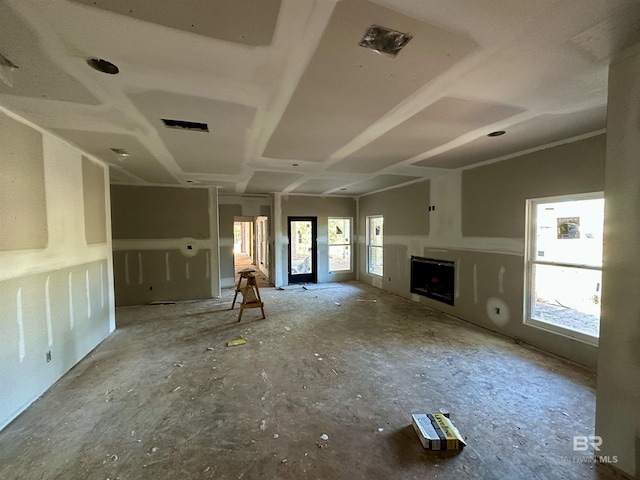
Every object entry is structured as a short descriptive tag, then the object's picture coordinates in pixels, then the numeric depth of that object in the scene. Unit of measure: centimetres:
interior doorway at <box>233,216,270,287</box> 893
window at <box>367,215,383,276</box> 717
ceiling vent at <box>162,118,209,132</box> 243
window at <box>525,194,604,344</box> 294
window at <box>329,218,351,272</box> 786
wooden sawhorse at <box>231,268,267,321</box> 446
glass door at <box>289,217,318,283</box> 755
